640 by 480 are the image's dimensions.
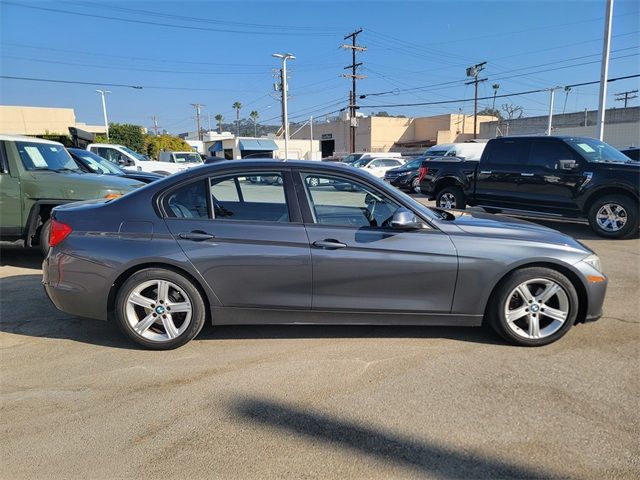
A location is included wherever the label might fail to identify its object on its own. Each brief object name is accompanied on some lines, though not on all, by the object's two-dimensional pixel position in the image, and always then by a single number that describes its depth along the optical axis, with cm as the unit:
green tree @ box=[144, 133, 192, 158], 4303
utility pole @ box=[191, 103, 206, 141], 8838
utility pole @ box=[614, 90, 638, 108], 6464
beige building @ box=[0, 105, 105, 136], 4184
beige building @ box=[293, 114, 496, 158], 6362
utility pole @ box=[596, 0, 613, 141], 1477
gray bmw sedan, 362
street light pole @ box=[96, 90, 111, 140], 4108
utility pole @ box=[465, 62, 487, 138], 4839
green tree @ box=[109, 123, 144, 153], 4250
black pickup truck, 829
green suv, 616
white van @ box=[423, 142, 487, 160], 2153
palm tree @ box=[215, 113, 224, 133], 13932
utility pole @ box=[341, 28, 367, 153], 4294
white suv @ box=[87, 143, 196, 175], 1734
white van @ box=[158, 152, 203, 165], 2364
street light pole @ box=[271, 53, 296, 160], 3247
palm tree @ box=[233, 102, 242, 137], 11150
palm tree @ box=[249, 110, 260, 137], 12131
